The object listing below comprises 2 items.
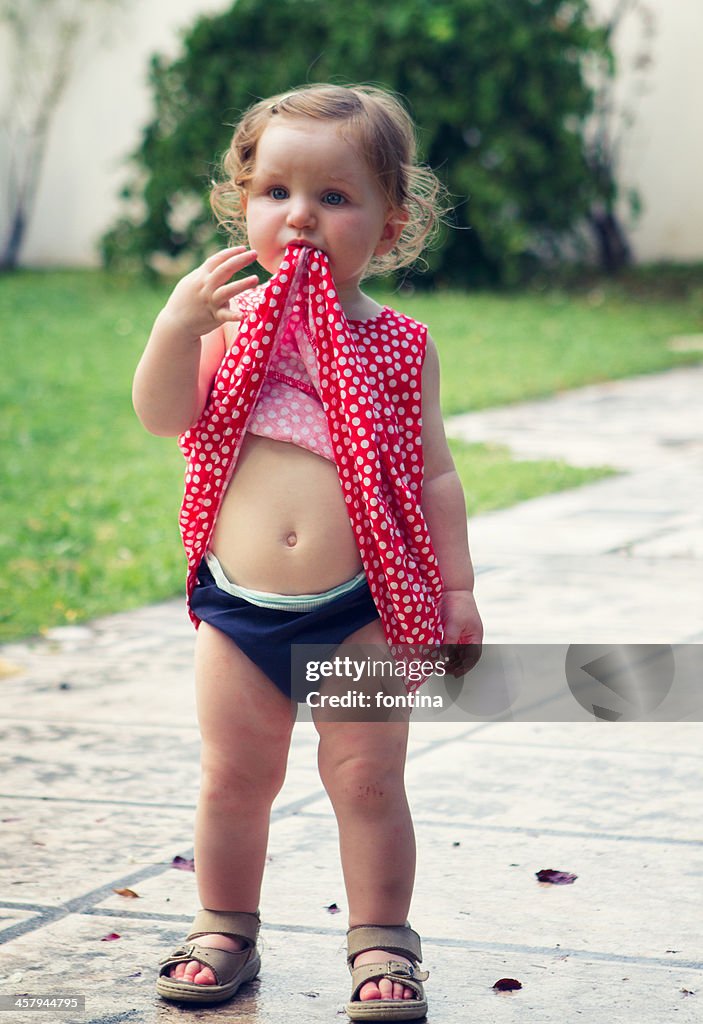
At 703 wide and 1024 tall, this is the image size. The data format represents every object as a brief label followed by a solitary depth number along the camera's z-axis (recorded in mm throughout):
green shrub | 24982
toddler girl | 3694
